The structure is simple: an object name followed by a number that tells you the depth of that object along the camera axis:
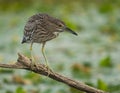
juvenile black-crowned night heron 13.24
